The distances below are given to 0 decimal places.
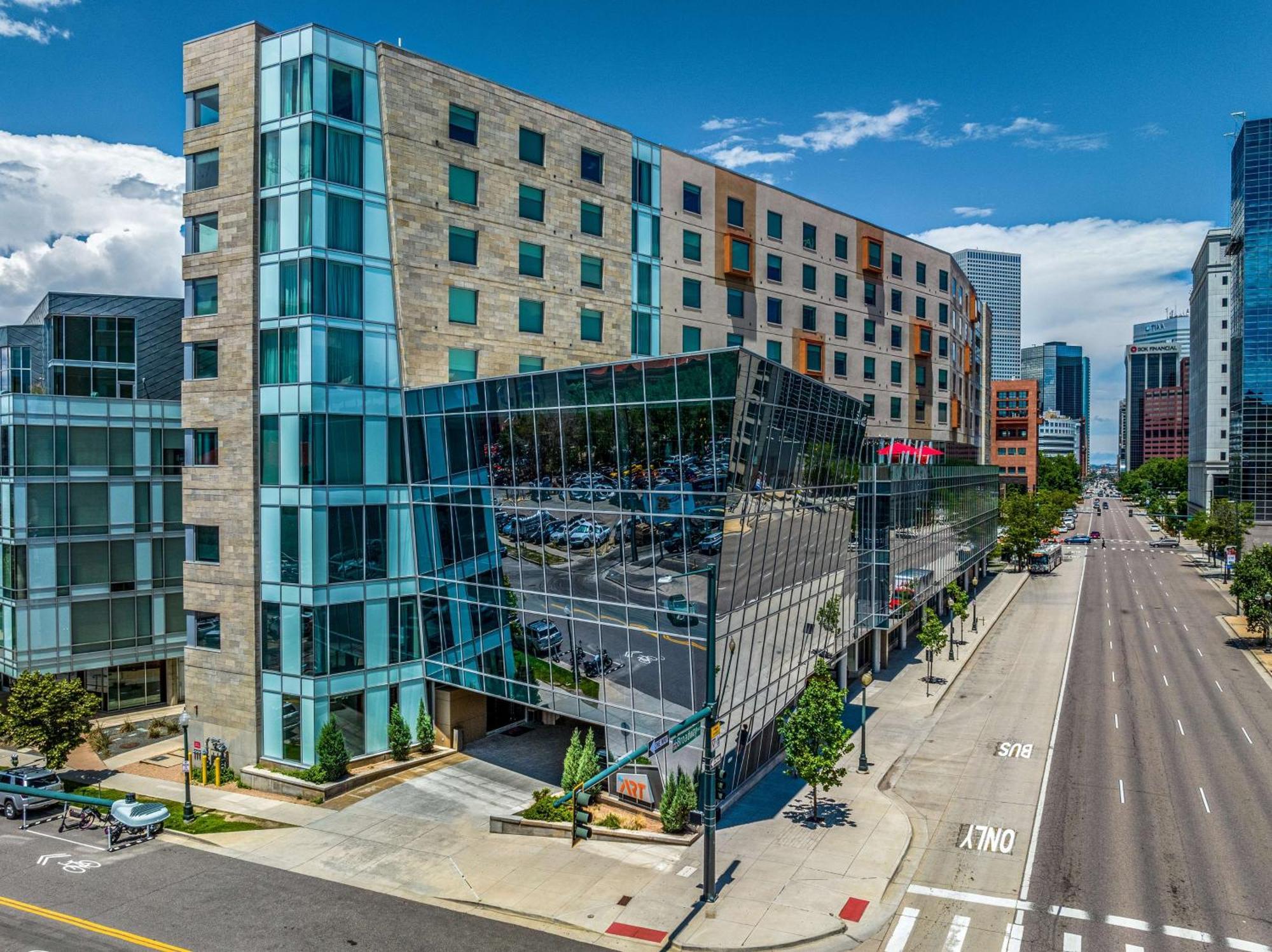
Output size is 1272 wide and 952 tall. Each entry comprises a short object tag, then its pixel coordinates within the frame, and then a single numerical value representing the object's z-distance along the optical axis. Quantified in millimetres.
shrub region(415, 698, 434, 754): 36969
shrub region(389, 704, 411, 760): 35750
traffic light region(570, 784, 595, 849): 27109
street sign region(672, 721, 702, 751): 22359
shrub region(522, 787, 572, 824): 28516
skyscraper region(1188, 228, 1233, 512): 131500
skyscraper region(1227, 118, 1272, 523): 108562
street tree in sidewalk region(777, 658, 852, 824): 28422
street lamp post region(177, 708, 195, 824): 29781
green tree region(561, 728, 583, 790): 30656
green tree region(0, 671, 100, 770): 34031
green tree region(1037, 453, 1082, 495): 195500
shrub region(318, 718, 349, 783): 33062
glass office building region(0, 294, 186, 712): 43156
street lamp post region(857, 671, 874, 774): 33750
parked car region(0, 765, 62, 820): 31328
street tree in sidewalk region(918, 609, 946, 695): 47500
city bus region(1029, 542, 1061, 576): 95312
